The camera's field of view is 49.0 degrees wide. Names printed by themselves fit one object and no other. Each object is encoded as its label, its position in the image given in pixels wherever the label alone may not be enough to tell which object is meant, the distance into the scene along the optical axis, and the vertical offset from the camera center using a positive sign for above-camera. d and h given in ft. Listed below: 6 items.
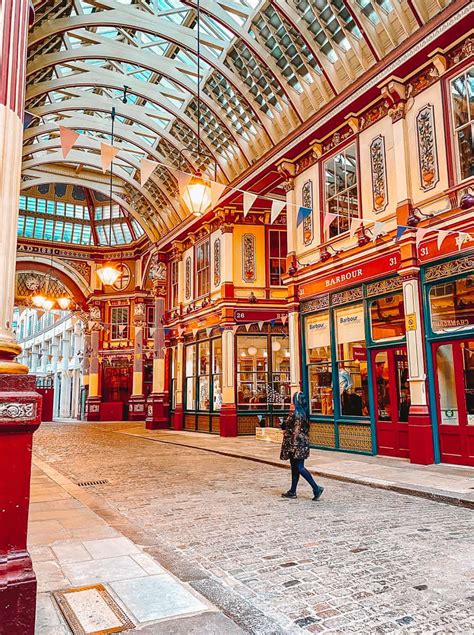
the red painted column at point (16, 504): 10.16 -2.06
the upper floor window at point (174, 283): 79.92 +17.95
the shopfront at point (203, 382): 65.57 +2.23
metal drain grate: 30.47 -4.87
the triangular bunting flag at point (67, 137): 26.66 +13.54
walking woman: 25.05 -2.16
